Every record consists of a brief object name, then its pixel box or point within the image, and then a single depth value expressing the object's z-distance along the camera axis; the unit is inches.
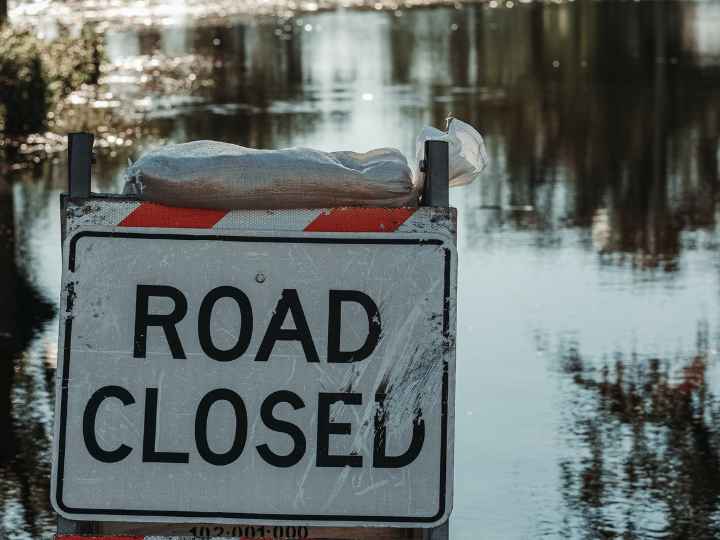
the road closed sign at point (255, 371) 241.1
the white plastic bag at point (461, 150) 269.4
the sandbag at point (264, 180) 249.6
